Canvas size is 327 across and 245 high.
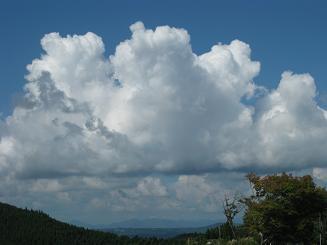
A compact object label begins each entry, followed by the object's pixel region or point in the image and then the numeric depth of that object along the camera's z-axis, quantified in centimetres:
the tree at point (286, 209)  6700
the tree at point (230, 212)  5806
